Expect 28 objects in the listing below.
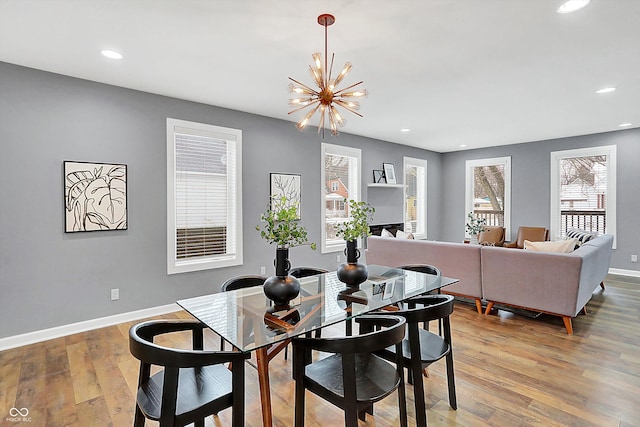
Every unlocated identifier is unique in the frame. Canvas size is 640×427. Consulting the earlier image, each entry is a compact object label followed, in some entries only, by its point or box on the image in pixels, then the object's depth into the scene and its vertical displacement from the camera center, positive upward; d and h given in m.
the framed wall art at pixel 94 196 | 3.24 +0.13
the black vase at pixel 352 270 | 2.42 -0.45
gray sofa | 3.20 -0.68
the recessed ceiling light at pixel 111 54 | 2.74 +1.31
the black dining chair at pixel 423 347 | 1.76 -0.83
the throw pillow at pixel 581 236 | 4.56 -0.39
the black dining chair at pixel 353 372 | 1.40 -0.83
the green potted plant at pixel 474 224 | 7.16 -0.35
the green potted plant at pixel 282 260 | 1.95 -0.31
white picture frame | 6.58 +0.73
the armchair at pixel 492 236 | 6.73 -0.55
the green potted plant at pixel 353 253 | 2.42 -0.34
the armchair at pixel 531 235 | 6.23 -0.49
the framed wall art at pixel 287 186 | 4.79 +0.34
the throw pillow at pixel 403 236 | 4.83 -0.40
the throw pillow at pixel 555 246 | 3.60 -0.41
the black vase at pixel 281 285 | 1.94 -0.45
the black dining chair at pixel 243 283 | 2.49 -0.58
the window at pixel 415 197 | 7.31 +0.28
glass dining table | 1.59 -0.58
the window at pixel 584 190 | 5.83 +0.35
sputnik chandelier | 2.26 +0.86
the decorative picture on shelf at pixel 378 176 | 6.41 +0.64
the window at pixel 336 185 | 5.53 +0.42
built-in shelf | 6.24 +0.47
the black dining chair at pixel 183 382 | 1.28 -0.81
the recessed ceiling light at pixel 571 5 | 2.07 +1.30
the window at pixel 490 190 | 7.10 +0.43
